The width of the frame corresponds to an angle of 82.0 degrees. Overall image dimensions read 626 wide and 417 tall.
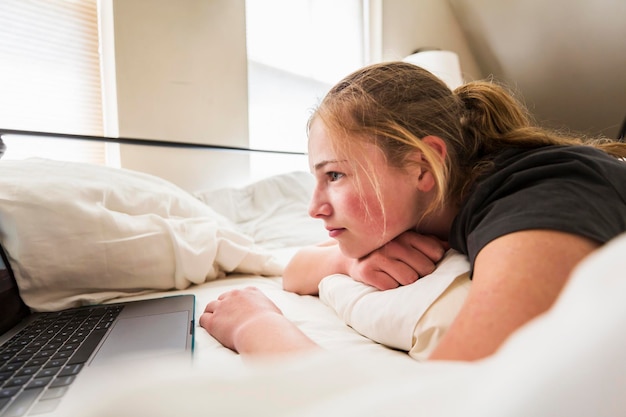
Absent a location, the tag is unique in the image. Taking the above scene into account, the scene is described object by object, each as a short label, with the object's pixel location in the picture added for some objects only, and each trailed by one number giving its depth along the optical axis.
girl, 0.34
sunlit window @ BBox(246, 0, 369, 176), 1.88
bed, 0.12
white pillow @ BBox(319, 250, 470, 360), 0.42
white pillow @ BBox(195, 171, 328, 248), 1.26
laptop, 0.34
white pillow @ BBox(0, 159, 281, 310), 0.62
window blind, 1.18
